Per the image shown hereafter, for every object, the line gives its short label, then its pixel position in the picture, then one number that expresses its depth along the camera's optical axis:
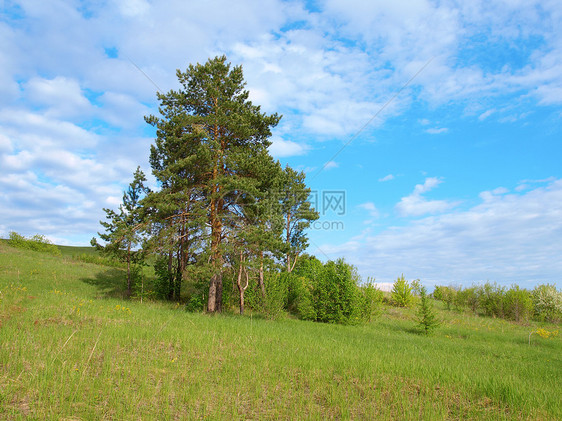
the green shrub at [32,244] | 43.31
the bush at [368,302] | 21.08
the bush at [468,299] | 37.38
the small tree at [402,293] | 36.44
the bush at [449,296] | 40.06
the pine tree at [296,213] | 32.72
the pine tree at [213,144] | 17.00
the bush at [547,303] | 32.62
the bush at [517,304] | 31.59
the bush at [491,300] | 33.78
